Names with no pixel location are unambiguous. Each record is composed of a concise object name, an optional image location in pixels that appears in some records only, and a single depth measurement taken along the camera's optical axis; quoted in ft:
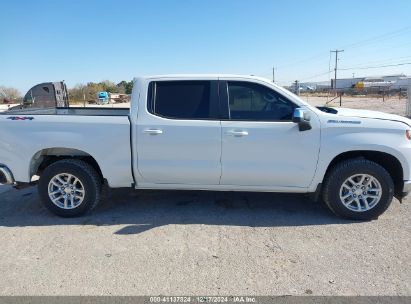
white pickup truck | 13.58
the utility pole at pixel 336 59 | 239.60
